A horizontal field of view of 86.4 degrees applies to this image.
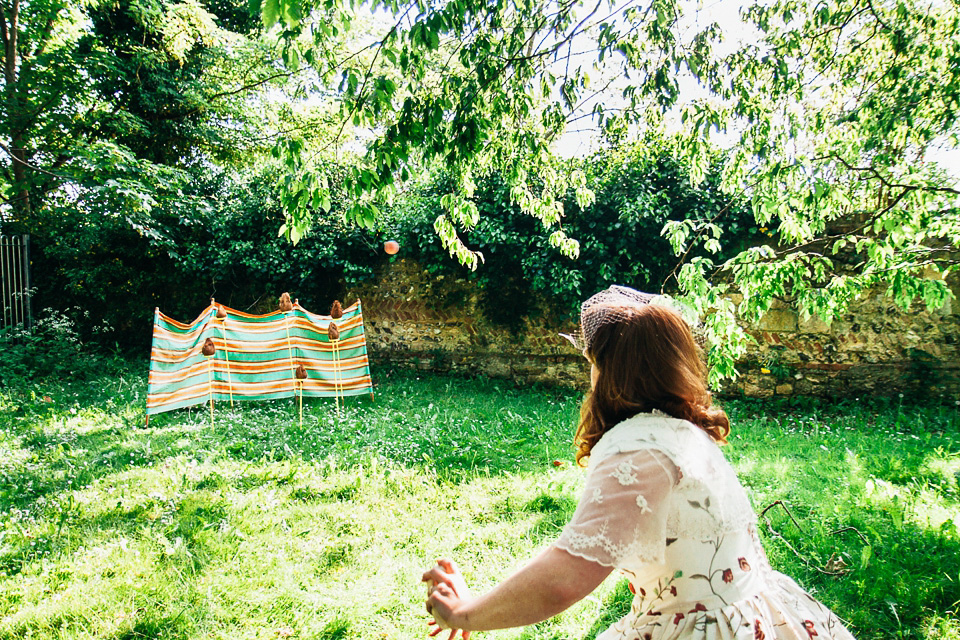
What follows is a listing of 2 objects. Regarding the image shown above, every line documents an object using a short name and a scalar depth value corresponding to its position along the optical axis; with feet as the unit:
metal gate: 30.89
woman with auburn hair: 3.54
